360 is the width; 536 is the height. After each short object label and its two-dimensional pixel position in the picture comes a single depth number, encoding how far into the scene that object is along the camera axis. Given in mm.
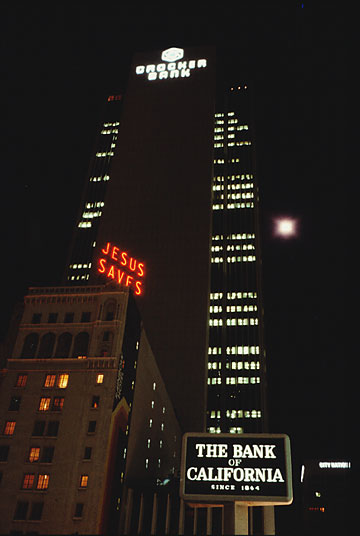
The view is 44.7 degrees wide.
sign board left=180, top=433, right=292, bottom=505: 22078
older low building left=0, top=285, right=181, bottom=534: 49219
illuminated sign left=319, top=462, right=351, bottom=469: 142662
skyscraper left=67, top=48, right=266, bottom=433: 120938
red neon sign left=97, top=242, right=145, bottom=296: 73062
